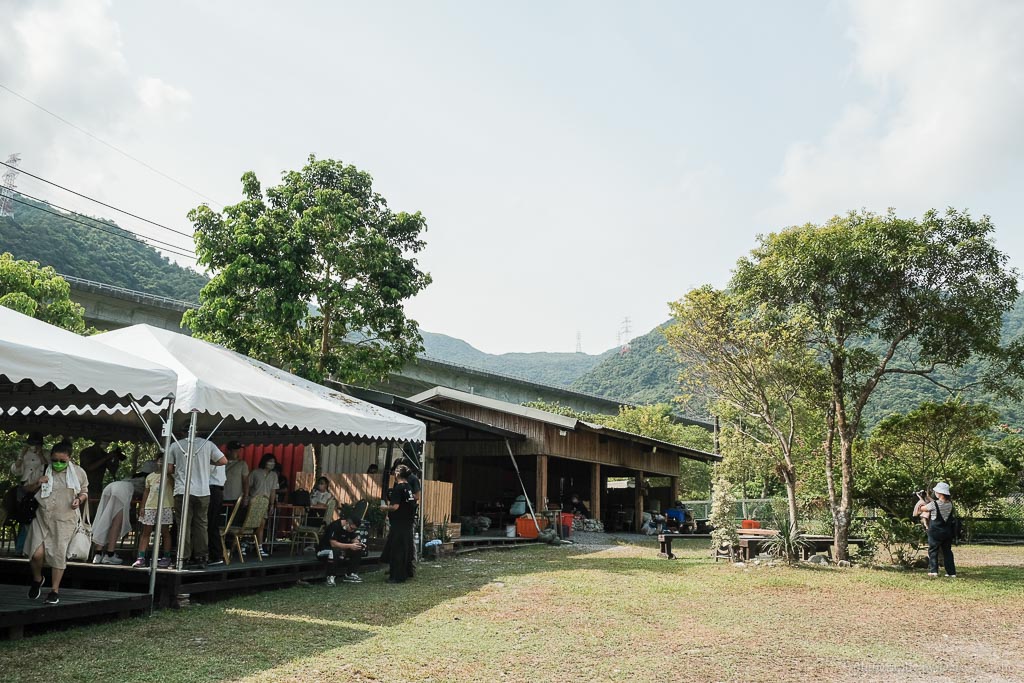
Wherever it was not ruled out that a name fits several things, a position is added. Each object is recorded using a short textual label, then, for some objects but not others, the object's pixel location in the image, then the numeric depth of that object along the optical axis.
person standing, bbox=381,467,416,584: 9.97
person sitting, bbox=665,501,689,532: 23.67
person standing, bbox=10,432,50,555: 8.84
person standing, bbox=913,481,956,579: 11.45
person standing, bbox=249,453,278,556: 10.45
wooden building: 19.78
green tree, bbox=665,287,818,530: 14.66
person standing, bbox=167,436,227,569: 8.36
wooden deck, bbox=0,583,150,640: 5.77
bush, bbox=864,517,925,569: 12.99
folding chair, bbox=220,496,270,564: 9.38
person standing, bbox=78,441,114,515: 11.68
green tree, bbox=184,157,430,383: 16.36
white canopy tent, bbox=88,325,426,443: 8.10
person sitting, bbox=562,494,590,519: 22.44
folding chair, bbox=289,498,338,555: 11.06
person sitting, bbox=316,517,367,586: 9.90
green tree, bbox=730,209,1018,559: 12.95
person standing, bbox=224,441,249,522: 10.35
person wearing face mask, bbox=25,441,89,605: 6.18
